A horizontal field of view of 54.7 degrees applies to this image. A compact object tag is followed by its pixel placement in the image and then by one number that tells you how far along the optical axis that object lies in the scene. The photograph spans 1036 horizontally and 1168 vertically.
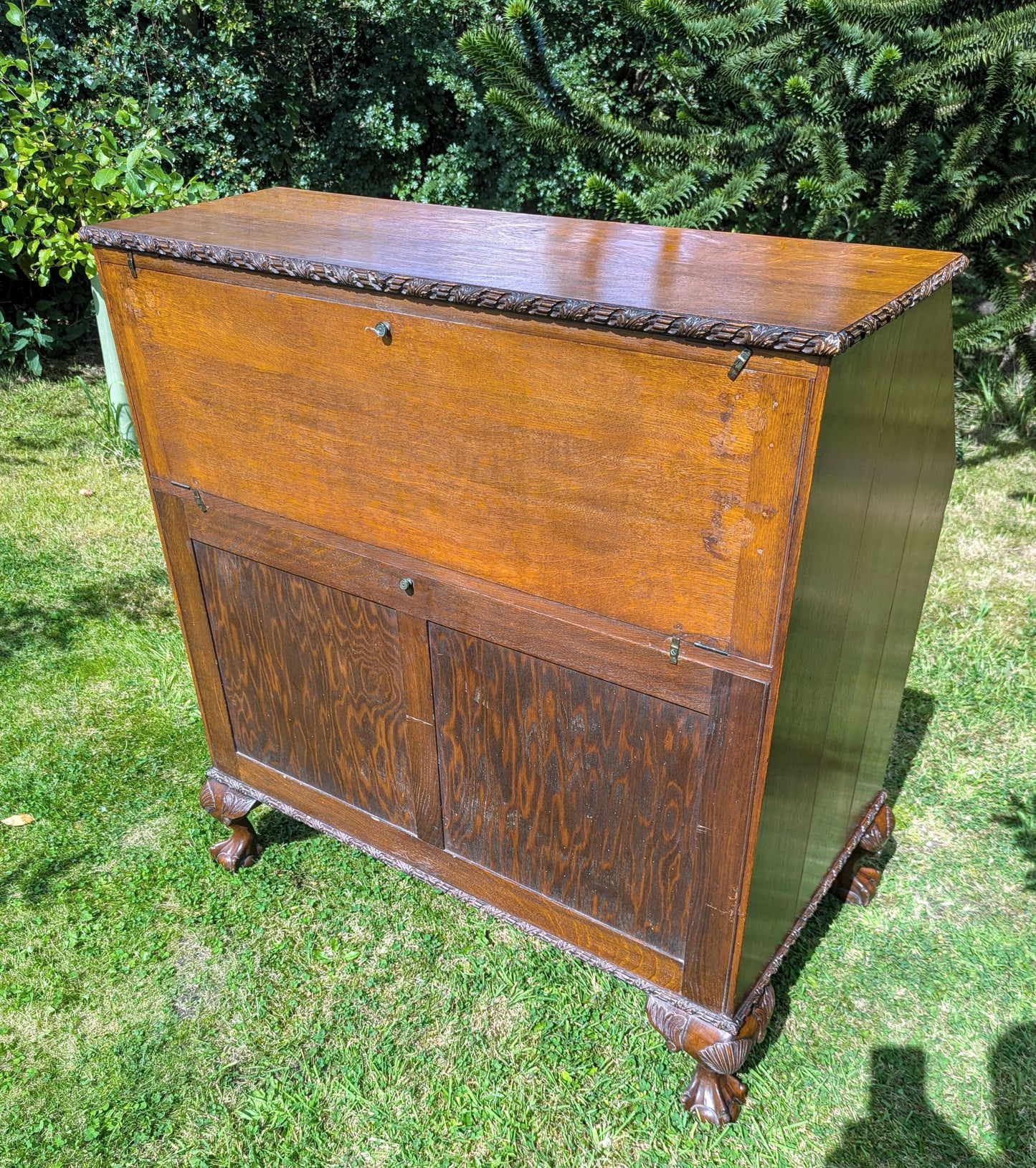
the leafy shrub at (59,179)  4.94
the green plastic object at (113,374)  5.30
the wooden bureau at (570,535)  1.62
